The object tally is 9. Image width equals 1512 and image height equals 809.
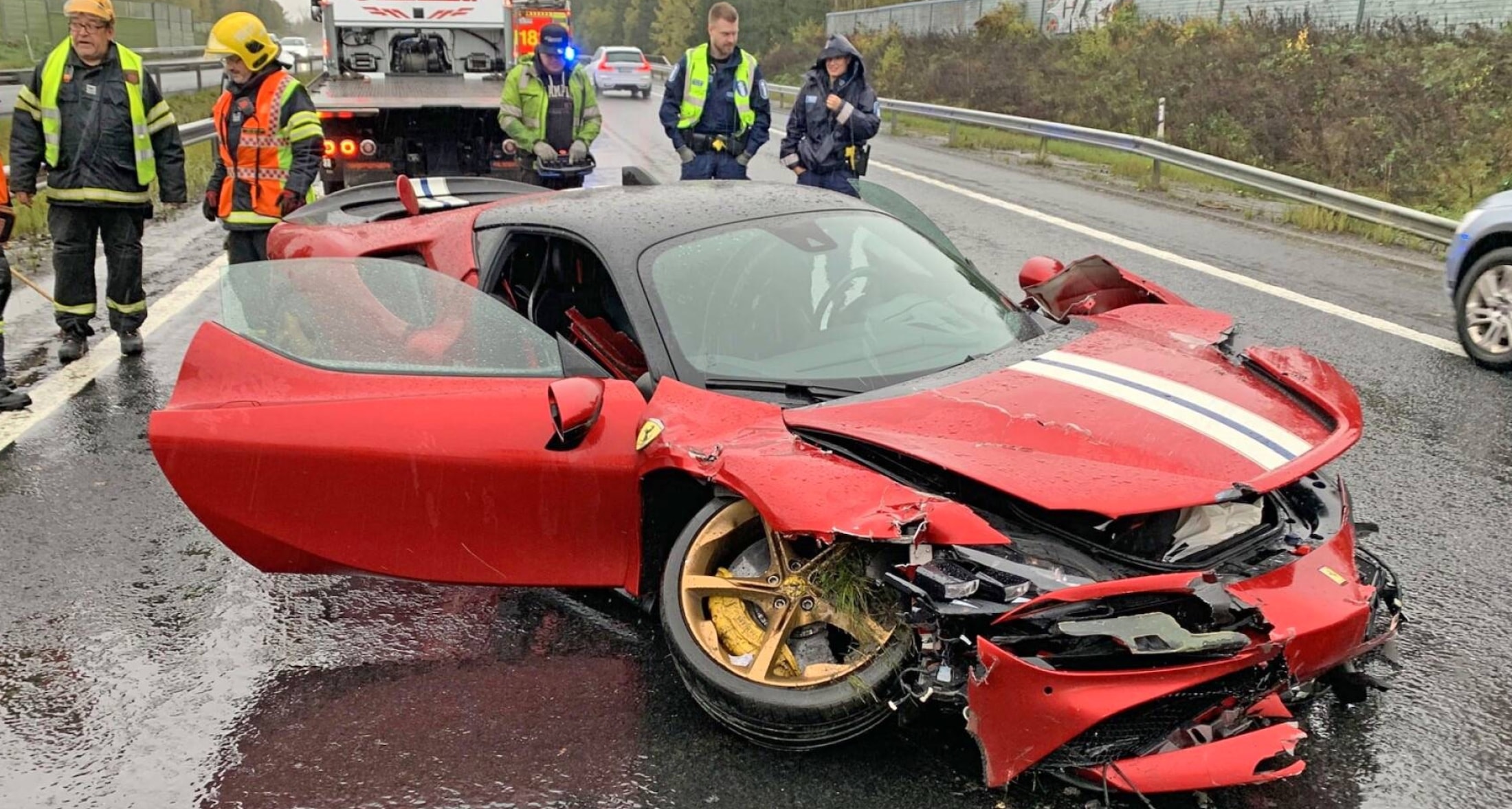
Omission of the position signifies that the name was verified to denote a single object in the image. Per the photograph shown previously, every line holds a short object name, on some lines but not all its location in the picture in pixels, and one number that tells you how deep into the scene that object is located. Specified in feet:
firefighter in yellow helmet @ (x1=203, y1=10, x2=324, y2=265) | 22.06
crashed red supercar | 8.84
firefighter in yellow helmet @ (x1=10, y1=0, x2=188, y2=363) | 21.68
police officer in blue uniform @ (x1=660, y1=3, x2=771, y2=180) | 27.94
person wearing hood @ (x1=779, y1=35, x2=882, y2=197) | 27.20
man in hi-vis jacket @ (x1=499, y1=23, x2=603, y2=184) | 29.58
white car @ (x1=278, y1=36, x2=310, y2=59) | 88.74
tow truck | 36.96
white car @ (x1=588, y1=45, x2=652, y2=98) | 117.70
